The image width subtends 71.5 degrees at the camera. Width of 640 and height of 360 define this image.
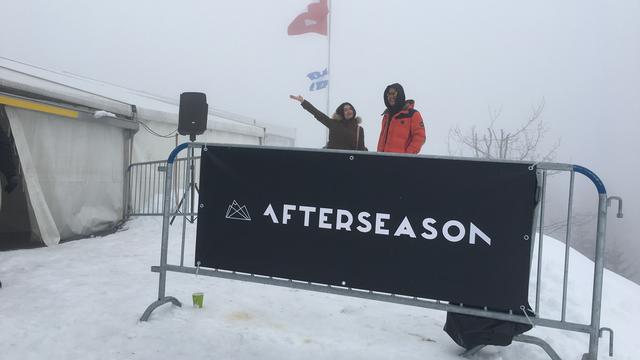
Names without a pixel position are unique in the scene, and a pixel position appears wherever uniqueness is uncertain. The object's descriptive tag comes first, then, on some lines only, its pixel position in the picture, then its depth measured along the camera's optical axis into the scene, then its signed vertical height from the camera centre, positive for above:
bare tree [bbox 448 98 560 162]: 26.47 +2.60
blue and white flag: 12.05 +2.55
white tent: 6.70 +0.19
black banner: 2.91 -0.32
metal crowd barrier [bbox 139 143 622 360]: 2.88 -0.84
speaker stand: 4.17 -0.03
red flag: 13.39 +4.63
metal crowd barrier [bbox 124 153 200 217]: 9.14 -0.59
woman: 5.75 +0.60
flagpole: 12.20 +3.97
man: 4.97 +0.60
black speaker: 8.09 +0.94
